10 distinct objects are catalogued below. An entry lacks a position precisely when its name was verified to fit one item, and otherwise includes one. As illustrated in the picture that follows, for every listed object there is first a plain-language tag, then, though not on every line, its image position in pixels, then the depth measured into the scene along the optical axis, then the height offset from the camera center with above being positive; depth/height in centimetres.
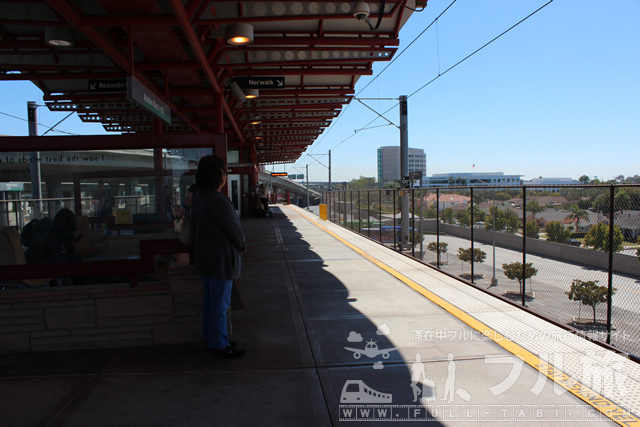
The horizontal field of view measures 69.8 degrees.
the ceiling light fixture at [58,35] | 773 +269
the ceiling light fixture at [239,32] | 766 +267
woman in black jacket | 414 -48
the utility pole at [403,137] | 1883 +212
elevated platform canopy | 666 +279
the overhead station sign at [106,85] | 1007 +238
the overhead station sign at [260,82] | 1106 +264
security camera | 704 +277
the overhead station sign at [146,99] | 643 +148
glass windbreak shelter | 477 -16
